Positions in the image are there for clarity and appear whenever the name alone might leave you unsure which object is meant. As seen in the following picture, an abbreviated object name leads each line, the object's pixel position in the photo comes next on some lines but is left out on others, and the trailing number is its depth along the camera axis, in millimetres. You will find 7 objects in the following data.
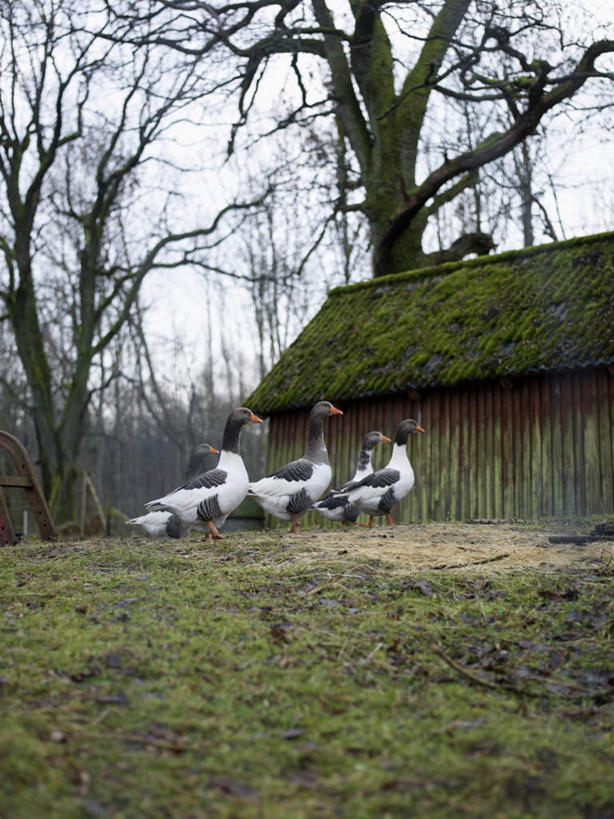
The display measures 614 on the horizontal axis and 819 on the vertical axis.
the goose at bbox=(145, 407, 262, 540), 9570
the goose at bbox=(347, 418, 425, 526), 12086
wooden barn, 14312
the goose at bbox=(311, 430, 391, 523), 12297
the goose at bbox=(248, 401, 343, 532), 10836
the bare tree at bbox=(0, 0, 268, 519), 21812
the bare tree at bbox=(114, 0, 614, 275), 16438
